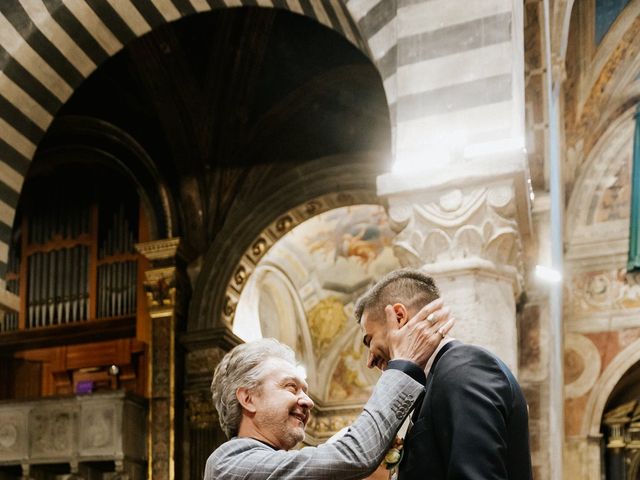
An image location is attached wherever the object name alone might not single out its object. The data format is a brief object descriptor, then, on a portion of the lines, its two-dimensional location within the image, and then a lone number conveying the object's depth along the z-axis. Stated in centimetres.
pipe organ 1315
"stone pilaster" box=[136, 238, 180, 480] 1176
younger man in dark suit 228
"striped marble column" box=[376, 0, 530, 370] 505
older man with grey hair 248
